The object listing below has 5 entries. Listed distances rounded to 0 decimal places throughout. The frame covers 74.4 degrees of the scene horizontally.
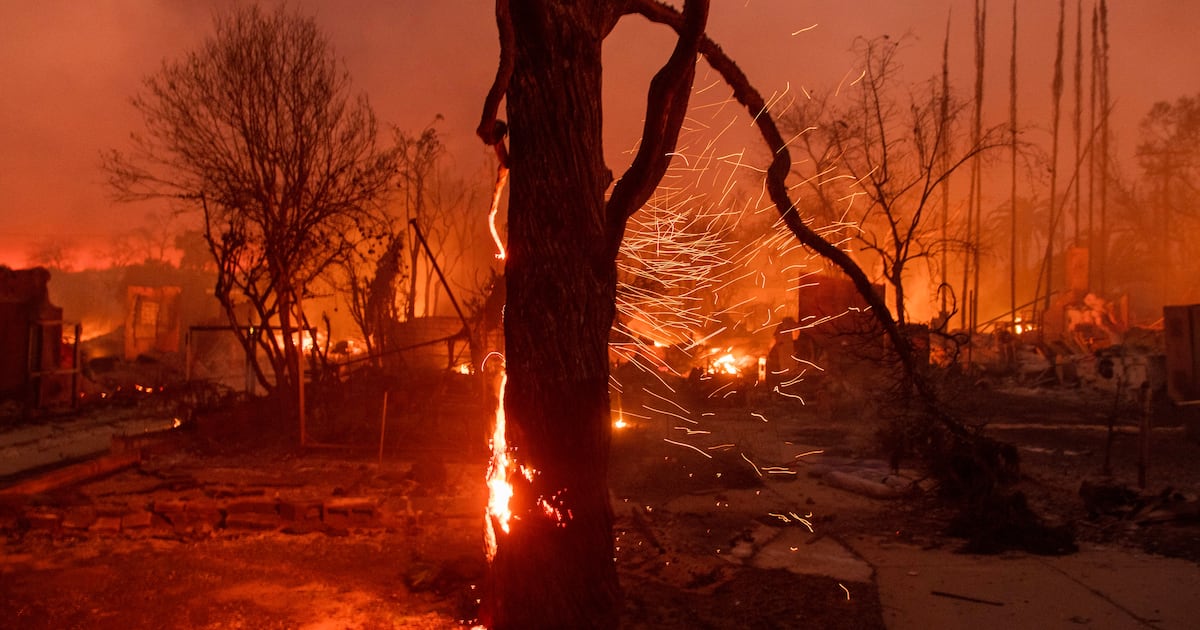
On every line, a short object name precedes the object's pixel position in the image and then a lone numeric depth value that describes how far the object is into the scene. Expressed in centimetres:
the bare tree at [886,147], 909
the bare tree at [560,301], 417
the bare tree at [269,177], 1353
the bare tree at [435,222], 2883
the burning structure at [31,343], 1694
